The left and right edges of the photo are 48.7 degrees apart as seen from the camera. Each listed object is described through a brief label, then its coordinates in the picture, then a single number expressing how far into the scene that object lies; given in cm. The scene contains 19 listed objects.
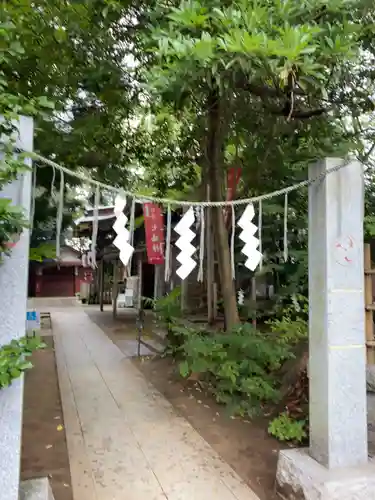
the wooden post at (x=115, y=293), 1445
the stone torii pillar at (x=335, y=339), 311
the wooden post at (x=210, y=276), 827
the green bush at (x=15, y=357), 231
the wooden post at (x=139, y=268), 1279
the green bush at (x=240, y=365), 501
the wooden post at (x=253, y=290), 821
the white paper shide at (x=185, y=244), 341
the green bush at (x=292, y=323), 623
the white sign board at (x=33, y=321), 1021
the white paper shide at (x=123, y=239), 314
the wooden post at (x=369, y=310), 442
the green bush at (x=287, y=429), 422
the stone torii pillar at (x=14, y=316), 250
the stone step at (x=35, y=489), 263
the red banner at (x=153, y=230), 859
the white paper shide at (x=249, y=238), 357
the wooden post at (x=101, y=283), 1723
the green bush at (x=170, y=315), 713
